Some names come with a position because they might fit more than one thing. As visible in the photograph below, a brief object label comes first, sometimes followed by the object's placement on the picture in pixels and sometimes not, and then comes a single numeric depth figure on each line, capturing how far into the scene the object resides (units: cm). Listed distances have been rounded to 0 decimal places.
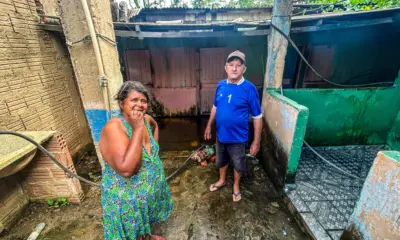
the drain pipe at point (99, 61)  227
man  268
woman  152
